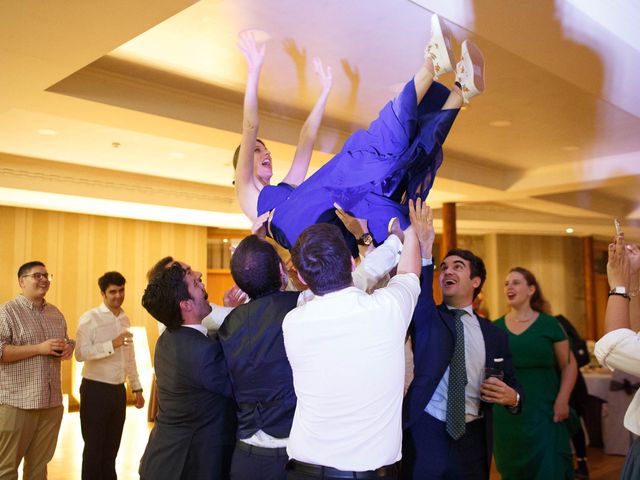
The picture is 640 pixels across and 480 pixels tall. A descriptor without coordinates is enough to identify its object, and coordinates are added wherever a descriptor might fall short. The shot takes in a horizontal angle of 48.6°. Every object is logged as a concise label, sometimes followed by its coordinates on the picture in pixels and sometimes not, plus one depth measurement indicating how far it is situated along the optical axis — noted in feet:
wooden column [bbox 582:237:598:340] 47.03
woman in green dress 13.16
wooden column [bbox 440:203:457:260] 33.19
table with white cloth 22.20
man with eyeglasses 14.06
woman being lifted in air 8.01
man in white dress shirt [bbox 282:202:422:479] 6.45
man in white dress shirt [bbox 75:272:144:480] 15.88
